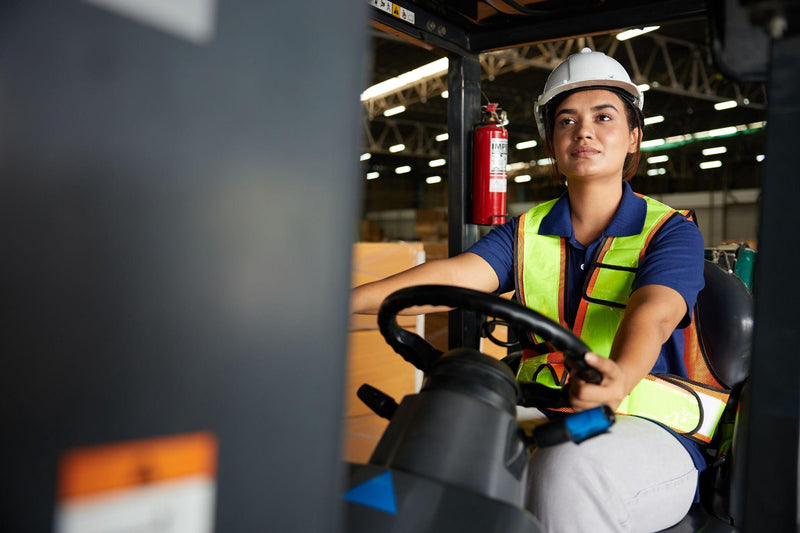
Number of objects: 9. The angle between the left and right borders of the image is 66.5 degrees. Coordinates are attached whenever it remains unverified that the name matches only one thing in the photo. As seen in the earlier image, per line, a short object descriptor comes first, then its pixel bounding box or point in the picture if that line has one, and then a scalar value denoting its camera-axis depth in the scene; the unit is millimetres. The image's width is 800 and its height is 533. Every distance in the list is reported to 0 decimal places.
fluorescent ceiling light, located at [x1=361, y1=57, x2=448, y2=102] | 7773
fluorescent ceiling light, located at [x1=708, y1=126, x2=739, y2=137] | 19781
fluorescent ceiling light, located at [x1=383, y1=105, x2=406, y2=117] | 17470
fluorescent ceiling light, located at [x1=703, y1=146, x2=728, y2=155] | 21984
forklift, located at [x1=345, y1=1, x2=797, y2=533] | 923
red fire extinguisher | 2361
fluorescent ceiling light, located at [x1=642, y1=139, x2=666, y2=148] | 20750
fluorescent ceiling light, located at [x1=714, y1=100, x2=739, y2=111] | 16597
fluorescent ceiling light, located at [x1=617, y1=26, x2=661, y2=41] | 9888
